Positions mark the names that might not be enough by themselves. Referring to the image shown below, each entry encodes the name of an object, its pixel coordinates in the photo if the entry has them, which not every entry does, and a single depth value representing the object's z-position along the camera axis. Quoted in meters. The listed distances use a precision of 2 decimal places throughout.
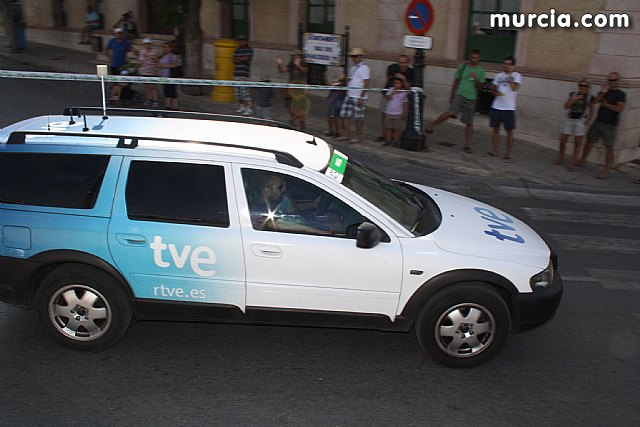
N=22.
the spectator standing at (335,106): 13.01
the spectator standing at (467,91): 12.55
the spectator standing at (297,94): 13.27
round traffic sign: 12.02
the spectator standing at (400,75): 12.64
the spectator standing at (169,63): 14.72
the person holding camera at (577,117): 11.55
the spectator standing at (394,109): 12.40
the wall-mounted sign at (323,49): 15.57
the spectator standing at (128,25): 21.82
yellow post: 16.20
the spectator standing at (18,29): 23.79
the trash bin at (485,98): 14.78
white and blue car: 4.73
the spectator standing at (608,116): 11.27
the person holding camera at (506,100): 11.91
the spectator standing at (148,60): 14.78
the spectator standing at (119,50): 15.43
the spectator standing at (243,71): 14.21
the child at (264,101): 12.98
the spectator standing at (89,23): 24.22
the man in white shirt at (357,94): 12.76
